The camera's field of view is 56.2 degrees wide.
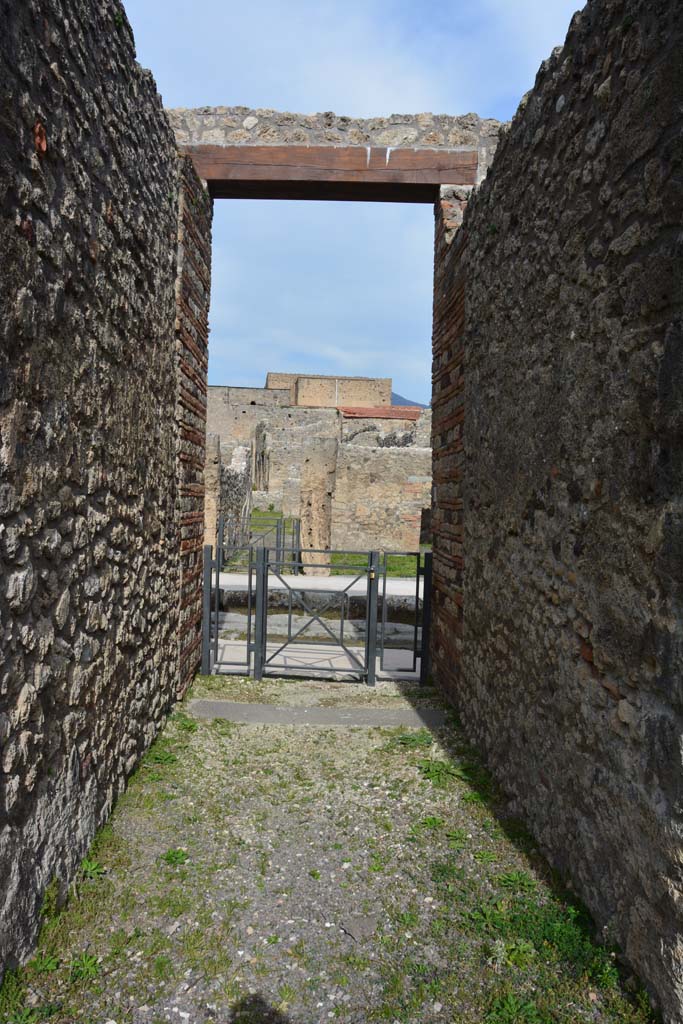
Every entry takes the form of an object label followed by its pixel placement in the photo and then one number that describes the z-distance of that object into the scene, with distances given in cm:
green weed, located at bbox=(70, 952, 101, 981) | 225
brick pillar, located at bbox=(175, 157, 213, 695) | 487
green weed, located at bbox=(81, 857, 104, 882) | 282
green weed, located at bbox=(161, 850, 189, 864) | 297
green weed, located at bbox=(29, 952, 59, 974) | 225
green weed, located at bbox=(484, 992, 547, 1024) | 208
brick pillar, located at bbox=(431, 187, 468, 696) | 489
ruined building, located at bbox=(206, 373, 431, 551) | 1487
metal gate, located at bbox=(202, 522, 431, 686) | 589
